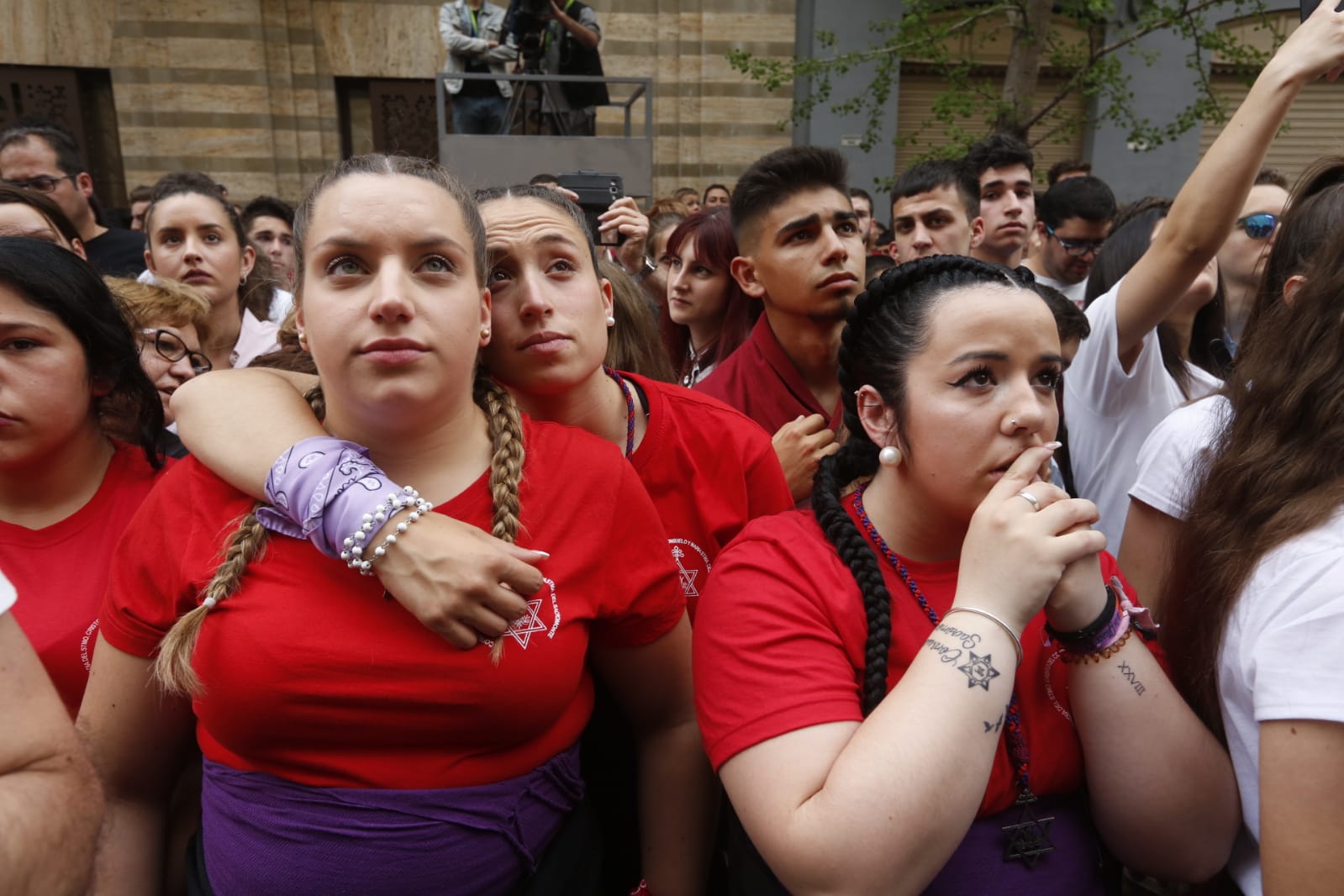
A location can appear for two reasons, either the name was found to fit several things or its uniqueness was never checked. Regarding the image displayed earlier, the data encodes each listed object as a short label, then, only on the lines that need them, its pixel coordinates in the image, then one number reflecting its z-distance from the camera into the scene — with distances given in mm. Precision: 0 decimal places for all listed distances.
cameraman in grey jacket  8344
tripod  7949
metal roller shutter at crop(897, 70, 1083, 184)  12375
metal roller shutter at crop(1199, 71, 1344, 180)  12477
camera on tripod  7477
